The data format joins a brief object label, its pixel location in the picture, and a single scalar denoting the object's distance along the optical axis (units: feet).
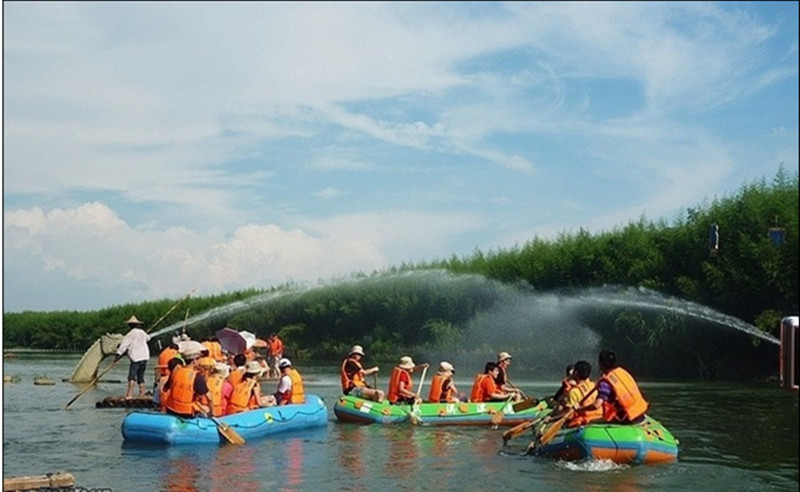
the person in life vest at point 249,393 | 60.03
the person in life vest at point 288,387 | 65.00
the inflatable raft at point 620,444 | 48.01
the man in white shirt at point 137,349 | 82.23
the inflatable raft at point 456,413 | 64.59
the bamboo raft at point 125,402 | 77.77
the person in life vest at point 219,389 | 57.52
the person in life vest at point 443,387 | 66.13
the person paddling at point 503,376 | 67.64
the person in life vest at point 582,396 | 50.37
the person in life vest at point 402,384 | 66.44
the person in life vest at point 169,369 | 56.99
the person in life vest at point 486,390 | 66.49
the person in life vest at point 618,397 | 48.21
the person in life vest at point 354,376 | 69.21
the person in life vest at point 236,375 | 59.88
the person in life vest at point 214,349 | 75.45
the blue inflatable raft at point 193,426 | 53.98
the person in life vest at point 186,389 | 54.48
